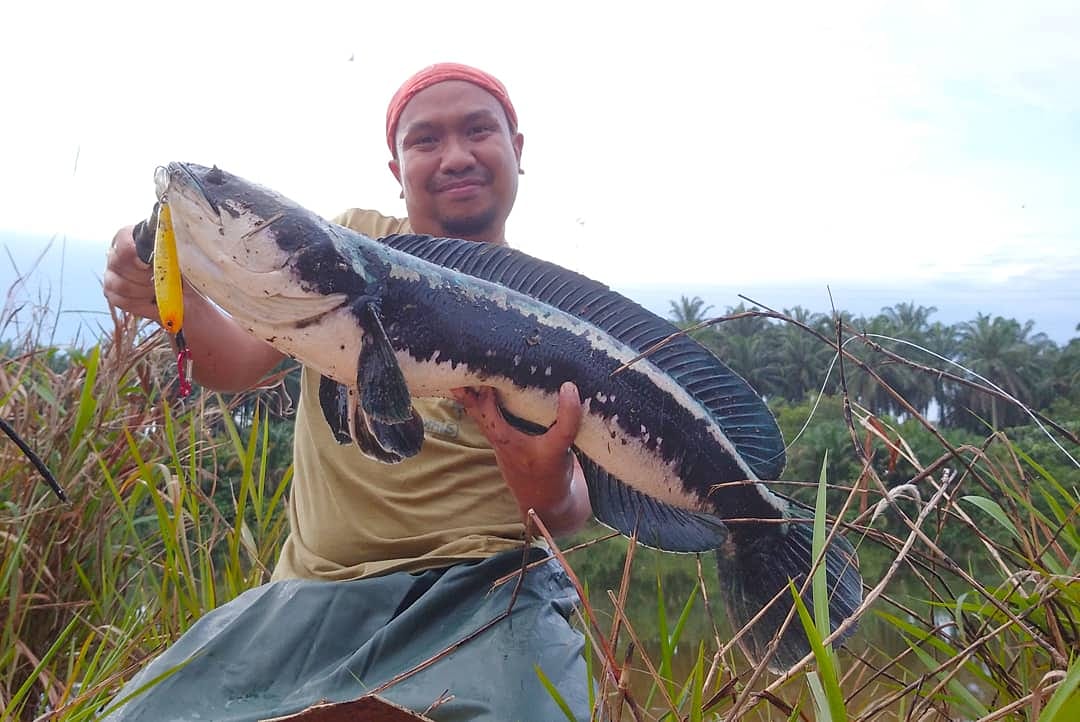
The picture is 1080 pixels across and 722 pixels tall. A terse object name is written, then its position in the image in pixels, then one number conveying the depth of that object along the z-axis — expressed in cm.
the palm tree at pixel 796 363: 2480
